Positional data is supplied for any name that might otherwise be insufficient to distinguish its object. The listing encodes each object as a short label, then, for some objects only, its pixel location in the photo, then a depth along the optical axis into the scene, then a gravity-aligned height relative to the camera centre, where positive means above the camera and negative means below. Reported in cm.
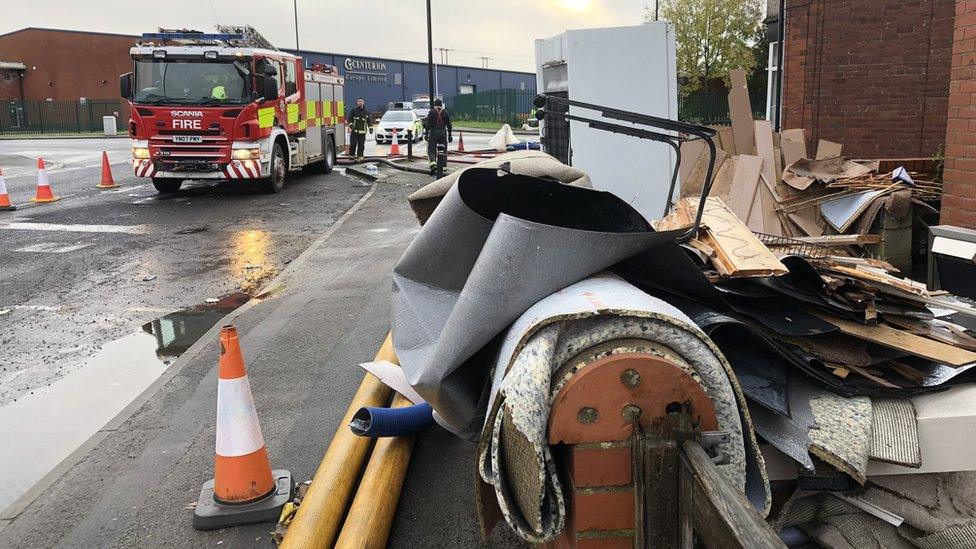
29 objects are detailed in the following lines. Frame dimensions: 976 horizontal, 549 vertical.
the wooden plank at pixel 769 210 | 711 -72
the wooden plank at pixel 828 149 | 762 -20
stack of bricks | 216 -98
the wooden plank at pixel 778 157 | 740 -26
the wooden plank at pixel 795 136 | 758 -6
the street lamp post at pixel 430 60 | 2285 +222
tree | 3859 +466
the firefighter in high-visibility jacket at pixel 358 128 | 2544 +32
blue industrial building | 6256 +513
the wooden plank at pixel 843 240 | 472 -66
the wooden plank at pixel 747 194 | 722 -58
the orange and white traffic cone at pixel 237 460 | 366 -148
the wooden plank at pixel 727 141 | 795 -10
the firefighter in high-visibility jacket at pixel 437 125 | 1973 +29
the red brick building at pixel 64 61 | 5706 +599
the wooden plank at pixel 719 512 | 156 -80
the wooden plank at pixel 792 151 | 749 -20
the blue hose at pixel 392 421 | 373 -136
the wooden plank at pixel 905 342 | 271 -75
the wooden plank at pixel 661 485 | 207 -91
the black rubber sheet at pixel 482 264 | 254 -45
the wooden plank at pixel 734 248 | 291 -46
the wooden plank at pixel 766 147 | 727 -16
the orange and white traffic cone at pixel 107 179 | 1820 -82
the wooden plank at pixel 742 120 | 782 +10
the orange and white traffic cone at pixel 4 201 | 1472 -104
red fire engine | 1563 +64
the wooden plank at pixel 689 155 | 779 -23
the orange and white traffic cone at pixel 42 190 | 1579 -91
